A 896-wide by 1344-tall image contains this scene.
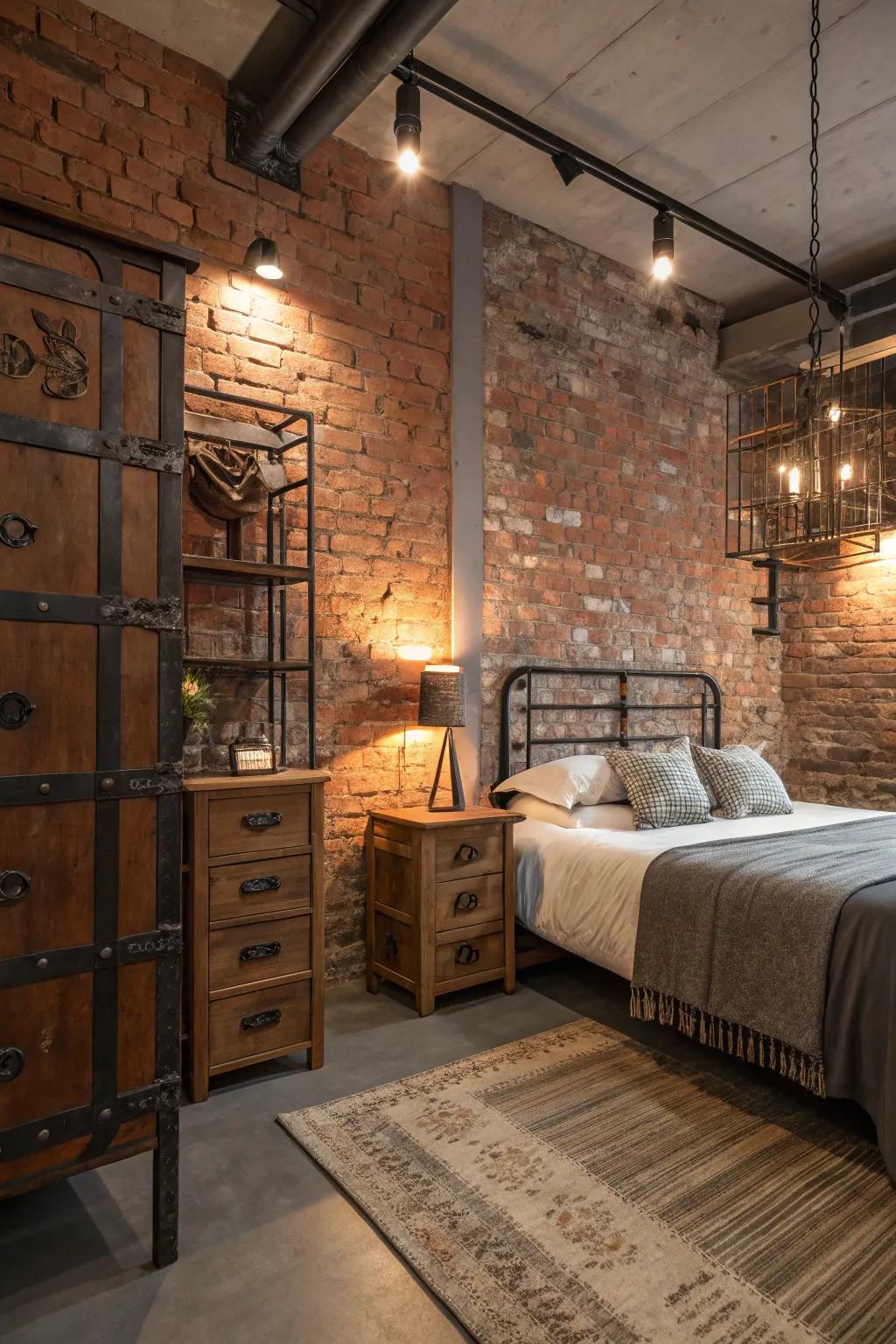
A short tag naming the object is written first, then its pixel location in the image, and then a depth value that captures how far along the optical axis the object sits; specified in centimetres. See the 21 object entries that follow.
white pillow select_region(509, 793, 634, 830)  343
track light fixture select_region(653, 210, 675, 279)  320
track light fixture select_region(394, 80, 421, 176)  263
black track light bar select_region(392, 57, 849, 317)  303
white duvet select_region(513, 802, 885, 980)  282
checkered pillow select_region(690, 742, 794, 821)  381
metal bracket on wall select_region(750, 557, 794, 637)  514
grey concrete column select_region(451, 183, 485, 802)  367
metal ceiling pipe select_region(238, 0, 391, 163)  245
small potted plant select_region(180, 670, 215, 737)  268
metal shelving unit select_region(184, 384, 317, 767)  281
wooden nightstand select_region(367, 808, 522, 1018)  296
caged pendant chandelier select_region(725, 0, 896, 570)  360
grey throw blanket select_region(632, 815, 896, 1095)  222
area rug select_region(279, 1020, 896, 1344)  156
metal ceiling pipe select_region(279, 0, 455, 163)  243
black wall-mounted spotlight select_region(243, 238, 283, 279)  286
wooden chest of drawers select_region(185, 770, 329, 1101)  239
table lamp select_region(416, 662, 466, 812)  322
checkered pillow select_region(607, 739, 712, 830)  348
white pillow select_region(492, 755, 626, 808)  350
